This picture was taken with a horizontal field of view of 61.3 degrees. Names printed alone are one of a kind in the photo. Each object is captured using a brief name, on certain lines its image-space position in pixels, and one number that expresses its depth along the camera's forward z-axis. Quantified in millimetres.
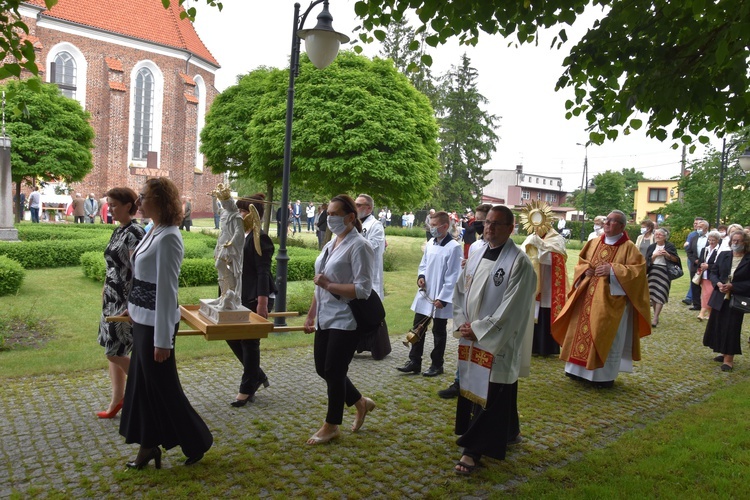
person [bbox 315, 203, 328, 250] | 17978
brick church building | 40719
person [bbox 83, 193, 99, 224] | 31891
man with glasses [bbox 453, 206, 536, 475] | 4734
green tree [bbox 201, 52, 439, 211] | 19656
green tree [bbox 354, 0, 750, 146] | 4844
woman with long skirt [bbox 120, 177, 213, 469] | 4348
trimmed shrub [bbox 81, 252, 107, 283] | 13635
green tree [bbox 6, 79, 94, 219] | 26016
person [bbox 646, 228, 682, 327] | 12180
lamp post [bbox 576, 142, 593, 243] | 47819
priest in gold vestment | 7434
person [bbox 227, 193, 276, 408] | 6203
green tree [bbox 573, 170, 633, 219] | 66812
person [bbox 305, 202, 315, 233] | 37875
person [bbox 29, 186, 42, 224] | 28953
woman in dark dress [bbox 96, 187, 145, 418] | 5285
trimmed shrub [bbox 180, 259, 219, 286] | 13750
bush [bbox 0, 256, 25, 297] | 11883
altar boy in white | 7637
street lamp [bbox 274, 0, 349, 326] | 8172
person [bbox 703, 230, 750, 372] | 8977
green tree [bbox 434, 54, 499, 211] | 51844
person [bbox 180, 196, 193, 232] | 29688
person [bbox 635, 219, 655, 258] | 14023
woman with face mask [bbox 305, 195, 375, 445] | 5023
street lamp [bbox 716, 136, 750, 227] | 18953
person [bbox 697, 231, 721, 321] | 12586
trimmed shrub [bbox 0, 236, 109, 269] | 15531
